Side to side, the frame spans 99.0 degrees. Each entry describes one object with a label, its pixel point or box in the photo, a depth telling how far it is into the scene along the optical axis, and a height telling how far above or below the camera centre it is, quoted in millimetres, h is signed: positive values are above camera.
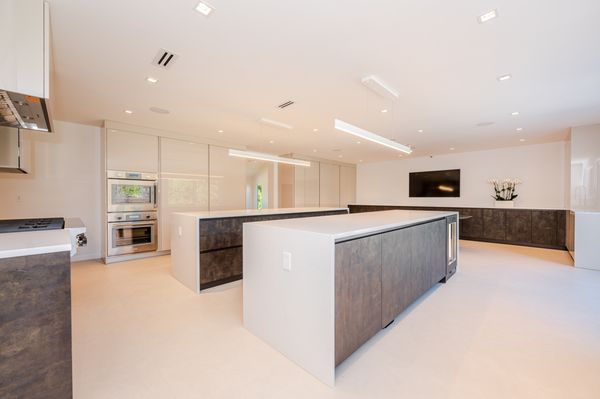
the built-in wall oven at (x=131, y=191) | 4551 +121
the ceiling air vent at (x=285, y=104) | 3583 +1339
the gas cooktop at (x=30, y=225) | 2274 -279
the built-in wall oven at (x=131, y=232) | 4559 -648
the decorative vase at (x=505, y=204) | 6535 -153
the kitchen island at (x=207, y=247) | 3281 -672
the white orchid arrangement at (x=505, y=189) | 6609 +242
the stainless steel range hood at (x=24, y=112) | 1736 +656
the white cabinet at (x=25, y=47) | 1612 +986
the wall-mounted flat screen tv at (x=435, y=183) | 7590 +451
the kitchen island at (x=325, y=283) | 1708 -665
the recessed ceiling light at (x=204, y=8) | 1767 +1334
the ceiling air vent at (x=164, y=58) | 2375 +1340
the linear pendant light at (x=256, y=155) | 4148 +730
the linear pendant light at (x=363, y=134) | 2680 +766
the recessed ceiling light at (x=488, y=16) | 1826 +1323
